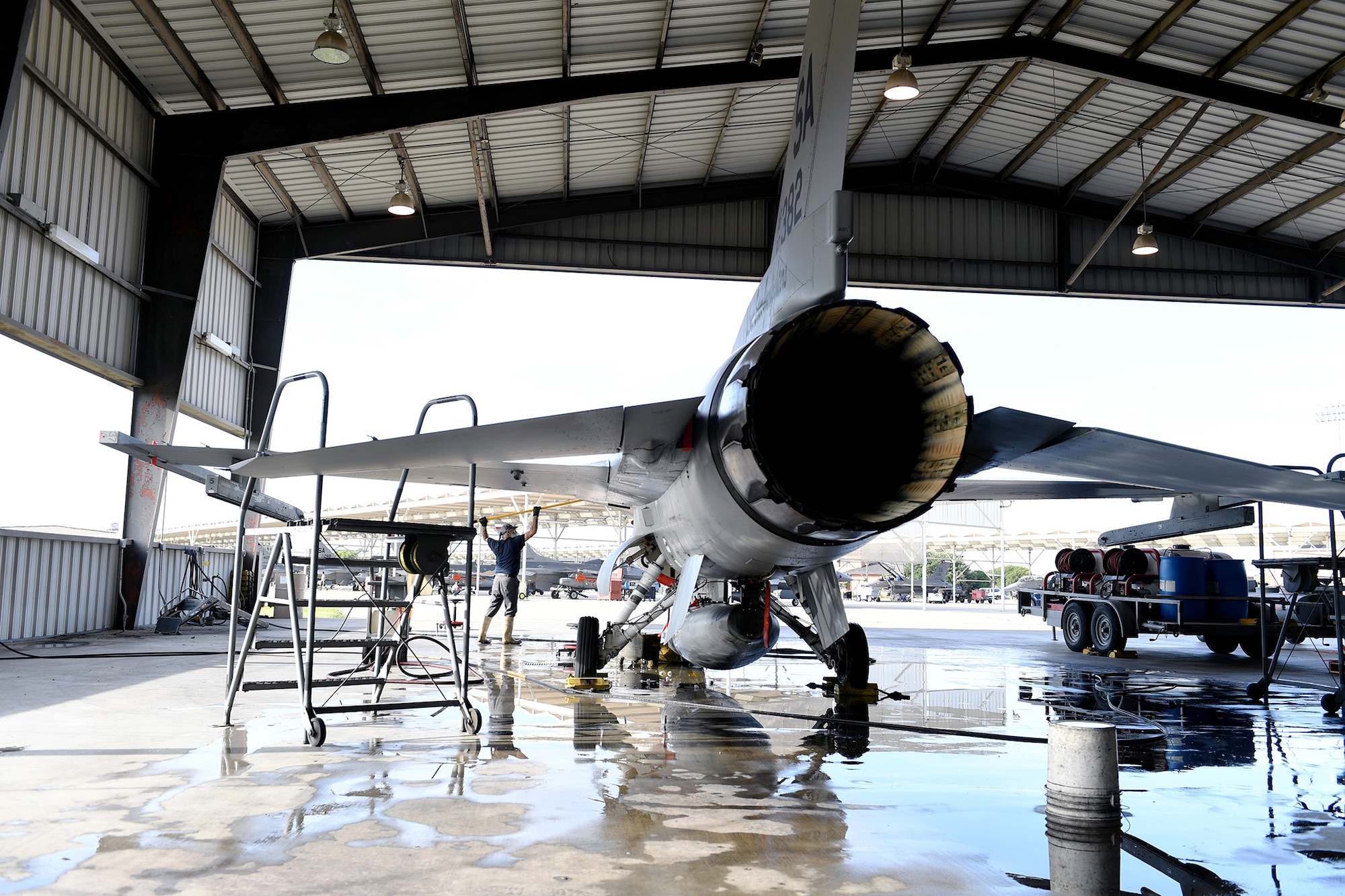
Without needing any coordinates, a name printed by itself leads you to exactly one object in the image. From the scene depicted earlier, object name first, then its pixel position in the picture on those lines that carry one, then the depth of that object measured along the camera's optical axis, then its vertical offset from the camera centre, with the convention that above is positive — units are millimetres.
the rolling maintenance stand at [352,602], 4805 -305
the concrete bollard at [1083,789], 3379 -879
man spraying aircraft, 11549 -266
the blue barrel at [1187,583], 11773 -226
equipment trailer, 11766 -772
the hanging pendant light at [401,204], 15023 +5593
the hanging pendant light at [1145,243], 16703 +5836
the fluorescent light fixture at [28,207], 10656 +3886
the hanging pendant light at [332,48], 10180 +5488
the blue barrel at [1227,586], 11875 -257
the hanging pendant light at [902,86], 12359 +6316
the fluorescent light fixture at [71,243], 11417 +3767
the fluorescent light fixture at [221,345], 16078 +3541
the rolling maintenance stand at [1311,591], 6910 -189
